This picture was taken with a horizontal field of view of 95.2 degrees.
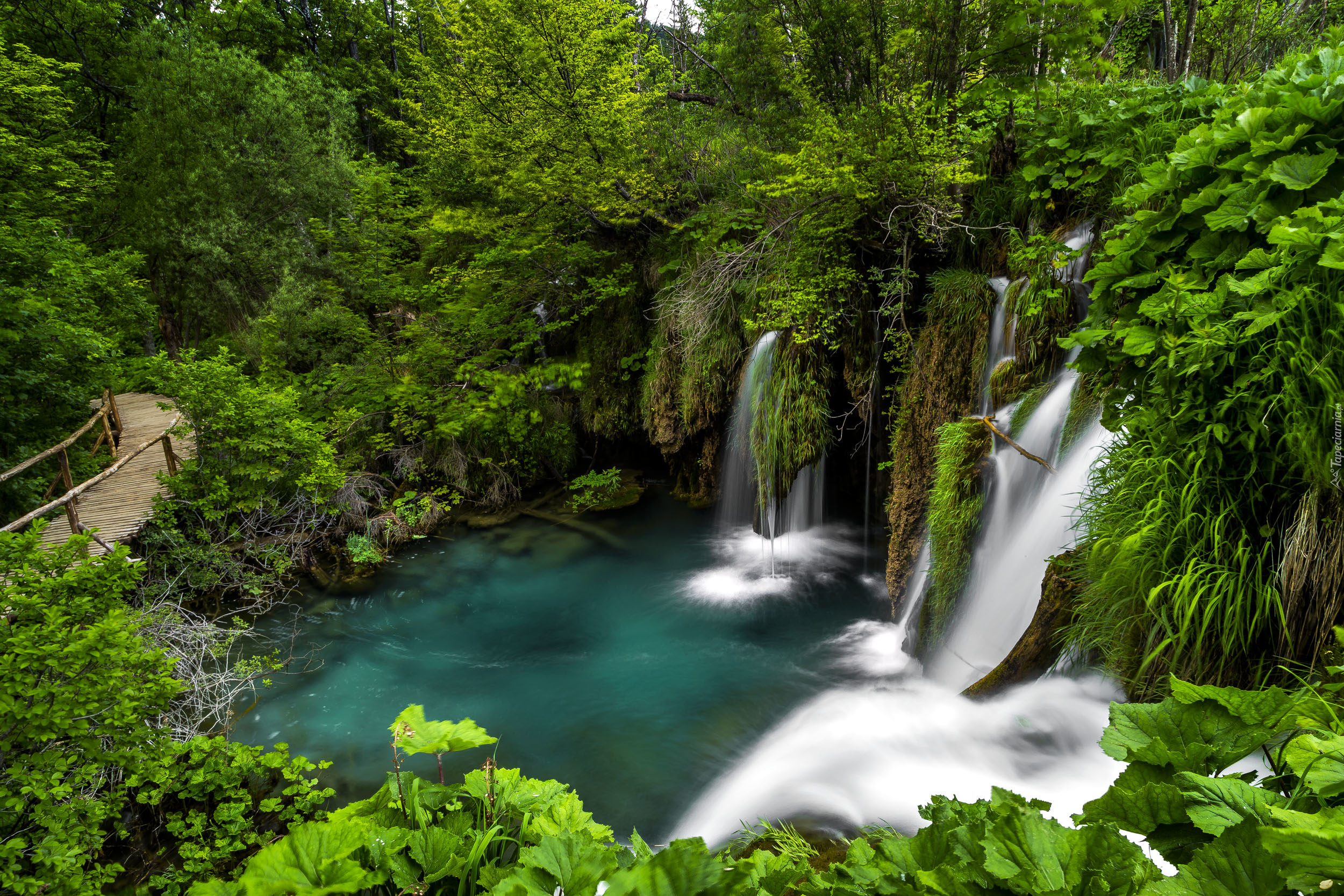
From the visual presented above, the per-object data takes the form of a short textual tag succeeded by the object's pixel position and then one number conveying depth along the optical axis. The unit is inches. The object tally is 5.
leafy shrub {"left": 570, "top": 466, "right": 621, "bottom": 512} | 401.4
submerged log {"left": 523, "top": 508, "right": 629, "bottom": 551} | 362.3
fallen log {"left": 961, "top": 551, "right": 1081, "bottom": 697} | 134.7
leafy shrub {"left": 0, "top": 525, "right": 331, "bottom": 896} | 125.3
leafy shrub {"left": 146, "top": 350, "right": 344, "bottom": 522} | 282.5
